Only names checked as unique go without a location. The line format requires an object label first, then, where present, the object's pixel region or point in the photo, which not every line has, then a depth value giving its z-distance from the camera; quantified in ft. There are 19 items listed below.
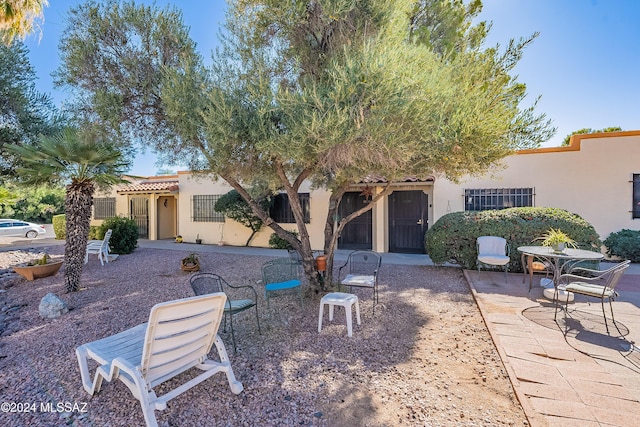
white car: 59.31
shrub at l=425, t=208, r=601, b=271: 24.23
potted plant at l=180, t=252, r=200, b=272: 28.55
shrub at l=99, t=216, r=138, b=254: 40.11
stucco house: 31.78
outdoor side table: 14.32
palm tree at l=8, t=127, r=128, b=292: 19.75
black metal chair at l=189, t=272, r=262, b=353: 13.44
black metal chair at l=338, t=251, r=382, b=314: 17.69
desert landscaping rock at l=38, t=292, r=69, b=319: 17.31
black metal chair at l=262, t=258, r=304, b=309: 18.13
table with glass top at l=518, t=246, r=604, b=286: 17.47
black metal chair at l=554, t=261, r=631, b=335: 14.35
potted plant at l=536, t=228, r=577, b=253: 18.74
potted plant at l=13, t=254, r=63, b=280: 25.61
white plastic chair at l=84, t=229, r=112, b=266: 33.60
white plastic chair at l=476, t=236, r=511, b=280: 24.77
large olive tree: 13.26
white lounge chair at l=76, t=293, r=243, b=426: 8.32
